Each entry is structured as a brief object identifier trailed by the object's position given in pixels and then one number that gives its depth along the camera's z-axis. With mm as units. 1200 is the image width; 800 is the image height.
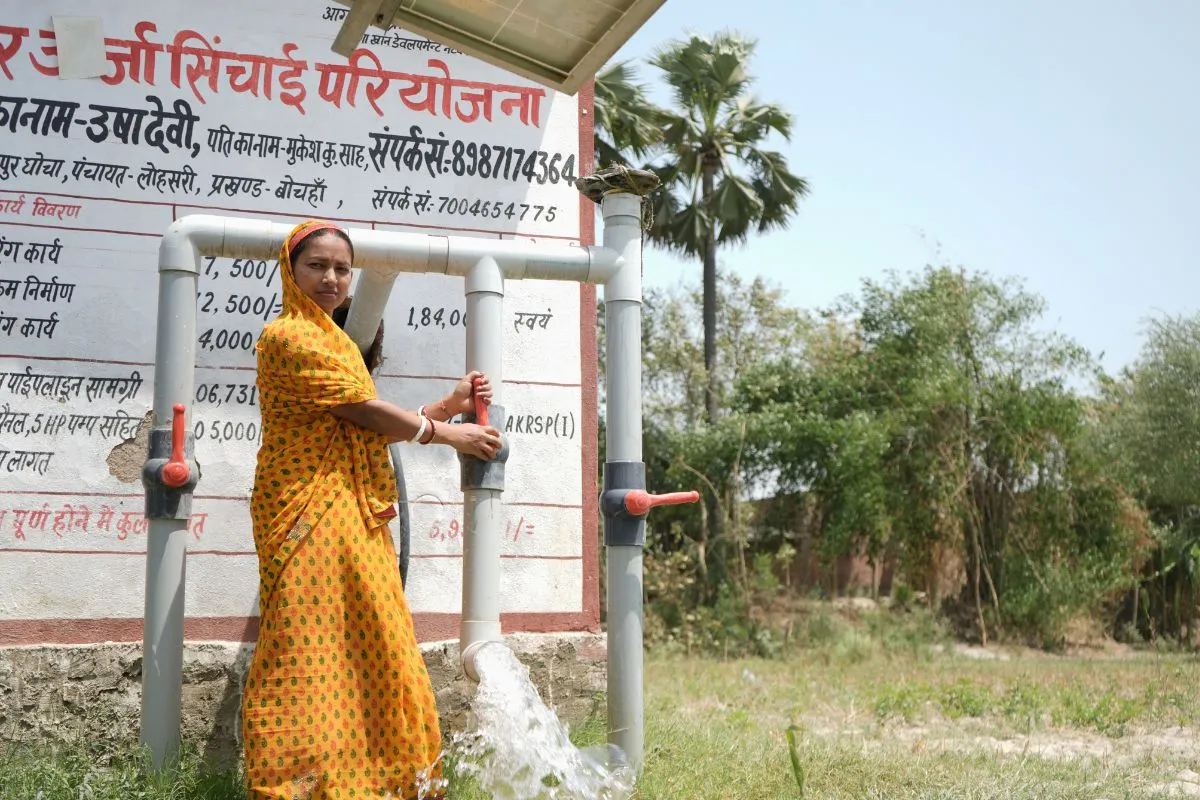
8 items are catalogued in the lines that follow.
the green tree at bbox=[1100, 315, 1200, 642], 13617
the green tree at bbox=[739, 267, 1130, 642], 13680
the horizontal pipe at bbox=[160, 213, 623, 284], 3629
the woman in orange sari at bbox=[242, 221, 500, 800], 2859
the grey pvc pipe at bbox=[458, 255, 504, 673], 3502
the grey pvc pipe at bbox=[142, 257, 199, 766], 3371
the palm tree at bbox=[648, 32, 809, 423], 15852
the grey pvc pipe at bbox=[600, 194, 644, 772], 3701
